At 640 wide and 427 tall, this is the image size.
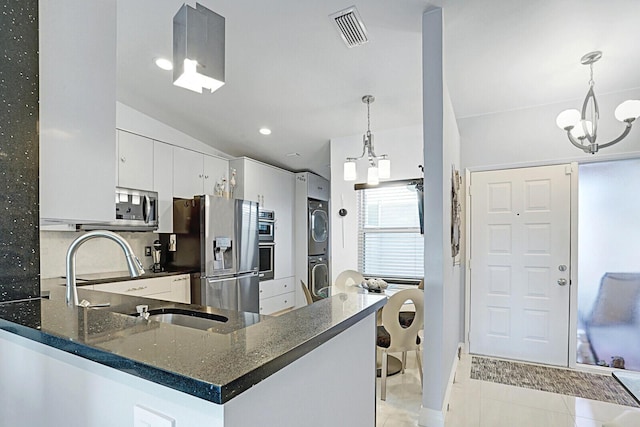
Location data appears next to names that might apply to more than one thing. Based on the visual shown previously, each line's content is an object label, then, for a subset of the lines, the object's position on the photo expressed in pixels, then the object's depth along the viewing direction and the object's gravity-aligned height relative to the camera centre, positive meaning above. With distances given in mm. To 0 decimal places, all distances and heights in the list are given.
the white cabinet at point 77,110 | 1164 +367
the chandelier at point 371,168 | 3040 +402
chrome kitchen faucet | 1151 -177
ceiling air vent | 2240 +1299
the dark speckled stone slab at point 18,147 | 1072 +206
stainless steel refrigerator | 3848 -454
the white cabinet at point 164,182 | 3961 +348
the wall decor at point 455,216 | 2727 -36
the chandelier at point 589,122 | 2340 +686
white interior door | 3361 -543
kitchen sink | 1439 -487
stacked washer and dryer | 5609 -352
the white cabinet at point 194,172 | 4228 +523
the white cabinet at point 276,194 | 4918 +269
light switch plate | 632 -403
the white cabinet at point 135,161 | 3596 +549
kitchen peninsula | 610 -352
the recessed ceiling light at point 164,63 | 3082 +1379
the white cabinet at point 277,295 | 4992 -1318
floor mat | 2730 -1504
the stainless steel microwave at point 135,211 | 3475 -4
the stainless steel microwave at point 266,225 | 4945 -215
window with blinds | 4012 -270
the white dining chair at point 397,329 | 2586 -926
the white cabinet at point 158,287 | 3200 -787
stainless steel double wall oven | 4957 -478
